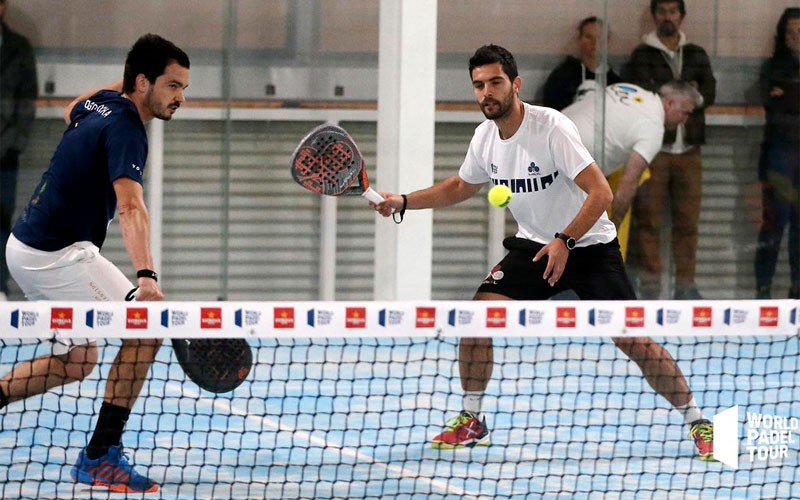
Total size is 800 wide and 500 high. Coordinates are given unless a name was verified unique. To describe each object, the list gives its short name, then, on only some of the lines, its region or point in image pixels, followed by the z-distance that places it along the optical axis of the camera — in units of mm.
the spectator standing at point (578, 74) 19125
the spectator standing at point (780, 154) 19594
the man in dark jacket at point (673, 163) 19203
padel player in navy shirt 9234
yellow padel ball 9859
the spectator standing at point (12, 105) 18141
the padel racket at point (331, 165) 10289
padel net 8367
